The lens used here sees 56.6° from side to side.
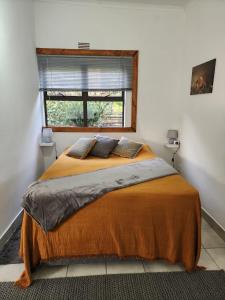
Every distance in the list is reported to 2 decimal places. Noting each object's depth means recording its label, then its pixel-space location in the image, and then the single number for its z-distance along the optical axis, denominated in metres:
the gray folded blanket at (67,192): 1.62
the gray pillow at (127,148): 2.91
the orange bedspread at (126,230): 1.65
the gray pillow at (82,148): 2.88
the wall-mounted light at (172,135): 3.44
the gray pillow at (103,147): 2.93
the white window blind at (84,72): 3.26
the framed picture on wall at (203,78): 2.39
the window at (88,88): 3.26
